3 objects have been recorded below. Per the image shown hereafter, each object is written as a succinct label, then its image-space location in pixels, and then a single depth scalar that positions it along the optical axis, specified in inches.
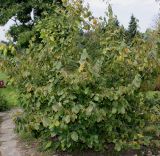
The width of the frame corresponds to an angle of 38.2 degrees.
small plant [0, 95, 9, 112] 276.1
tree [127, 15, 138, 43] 878.4
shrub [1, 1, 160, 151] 127.0
